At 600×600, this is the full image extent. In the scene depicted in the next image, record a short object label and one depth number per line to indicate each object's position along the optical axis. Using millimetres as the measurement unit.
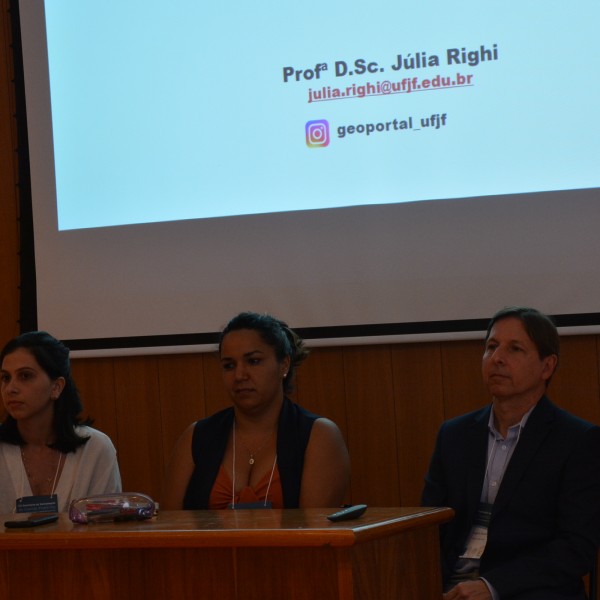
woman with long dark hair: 5501
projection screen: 5862
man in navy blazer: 4437
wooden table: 3341
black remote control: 3502
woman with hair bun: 5173
